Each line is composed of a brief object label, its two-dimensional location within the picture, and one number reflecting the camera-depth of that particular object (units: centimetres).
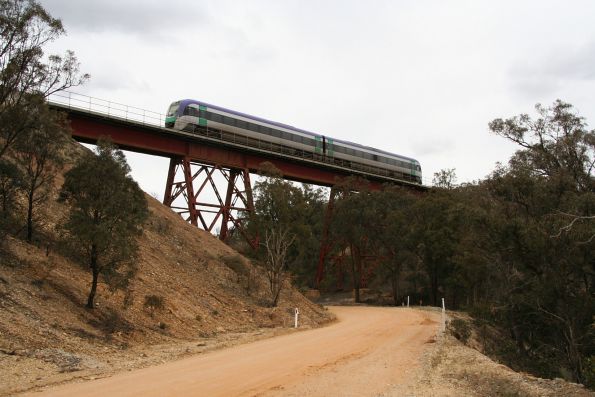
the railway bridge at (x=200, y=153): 3203
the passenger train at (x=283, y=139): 3694
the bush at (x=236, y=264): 3015
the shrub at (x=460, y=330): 2155
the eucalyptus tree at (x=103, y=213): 1582
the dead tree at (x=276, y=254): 2792
